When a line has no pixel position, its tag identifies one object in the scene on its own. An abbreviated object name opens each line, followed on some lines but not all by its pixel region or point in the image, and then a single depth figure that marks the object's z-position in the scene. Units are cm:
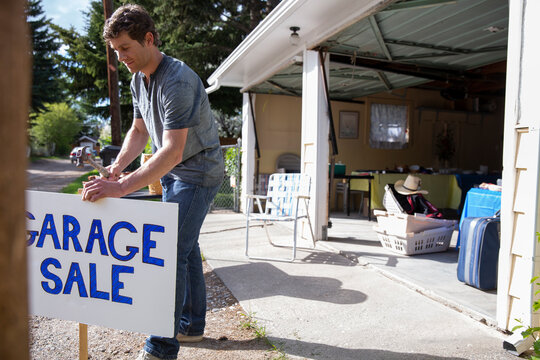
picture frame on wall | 984
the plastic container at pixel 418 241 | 458
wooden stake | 184
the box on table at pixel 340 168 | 877
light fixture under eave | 531
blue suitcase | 321
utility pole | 834
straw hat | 520
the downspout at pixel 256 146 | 886
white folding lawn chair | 450
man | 185
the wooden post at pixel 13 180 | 43
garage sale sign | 171
